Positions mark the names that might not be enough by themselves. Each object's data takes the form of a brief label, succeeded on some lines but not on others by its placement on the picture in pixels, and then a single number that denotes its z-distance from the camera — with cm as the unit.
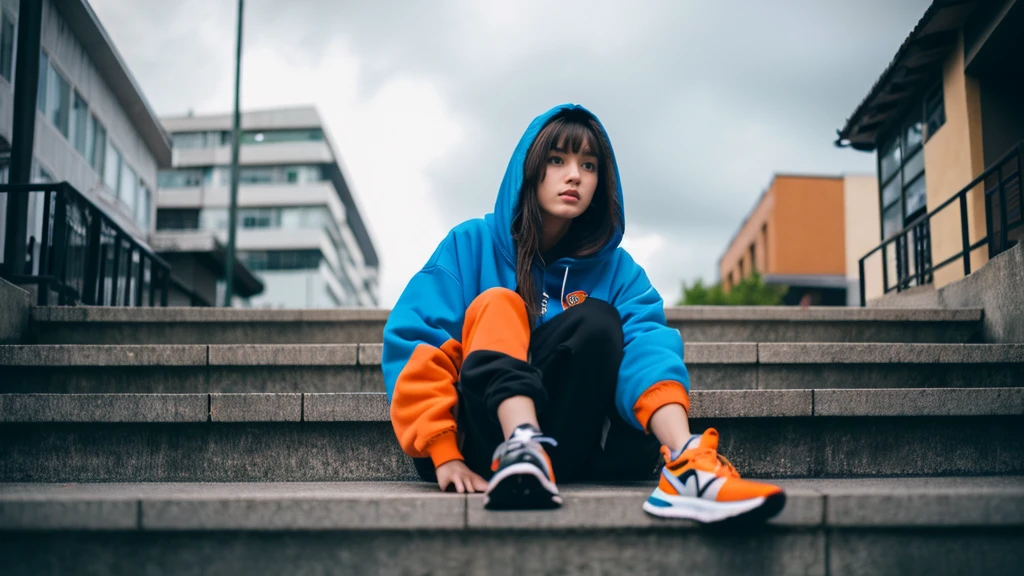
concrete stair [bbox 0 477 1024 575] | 190
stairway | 191
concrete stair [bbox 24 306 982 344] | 437
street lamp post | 1495
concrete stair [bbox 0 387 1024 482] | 277
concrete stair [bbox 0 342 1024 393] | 347
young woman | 197
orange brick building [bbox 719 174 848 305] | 3212
